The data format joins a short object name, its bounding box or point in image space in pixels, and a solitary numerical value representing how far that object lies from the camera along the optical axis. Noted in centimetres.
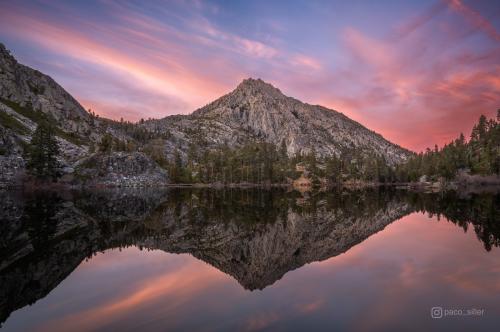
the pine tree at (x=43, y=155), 13862
